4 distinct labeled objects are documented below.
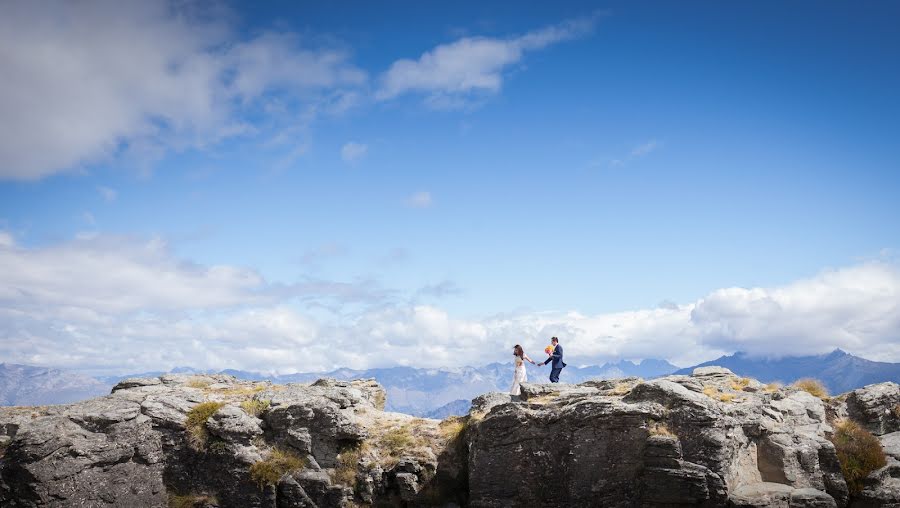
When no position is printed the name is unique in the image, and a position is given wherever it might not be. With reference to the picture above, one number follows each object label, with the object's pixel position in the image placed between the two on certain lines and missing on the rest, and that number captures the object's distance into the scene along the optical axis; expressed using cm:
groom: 4297
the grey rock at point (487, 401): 3815
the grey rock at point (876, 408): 3744
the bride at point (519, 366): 4194
